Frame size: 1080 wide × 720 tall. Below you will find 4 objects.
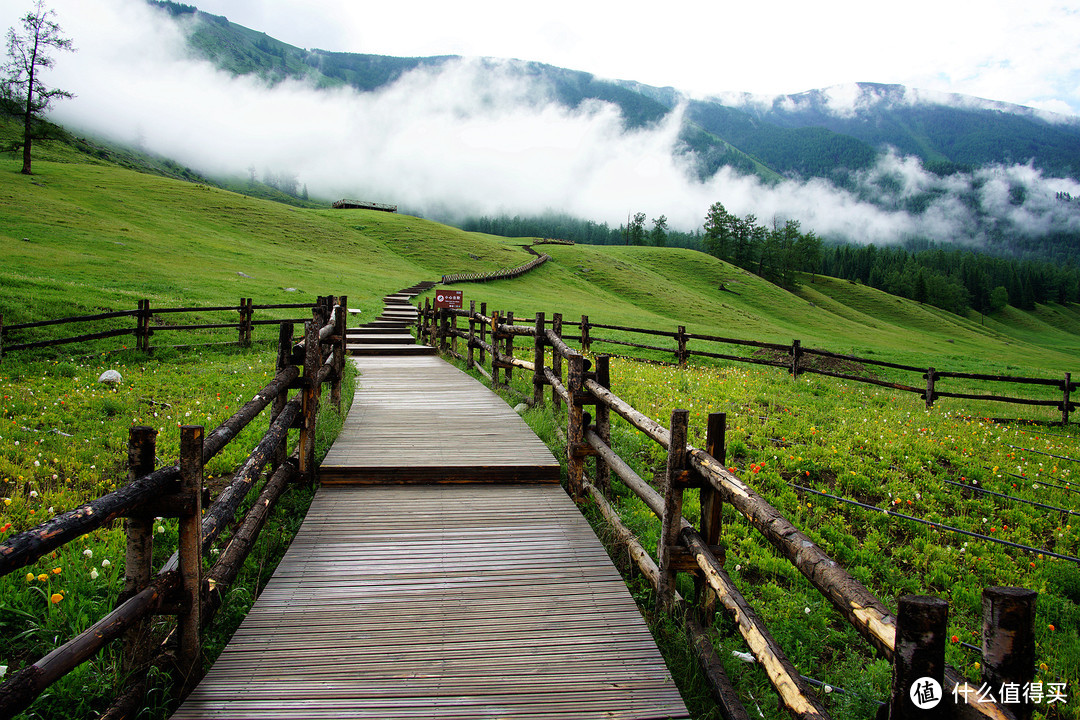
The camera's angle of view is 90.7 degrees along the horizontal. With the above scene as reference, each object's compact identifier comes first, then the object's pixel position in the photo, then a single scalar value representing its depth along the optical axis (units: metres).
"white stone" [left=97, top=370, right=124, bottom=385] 10.12
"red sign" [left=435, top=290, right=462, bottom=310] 14.69
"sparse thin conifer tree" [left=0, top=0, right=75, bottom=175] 46.66
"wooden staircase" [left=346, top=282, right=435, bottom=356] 15.22
